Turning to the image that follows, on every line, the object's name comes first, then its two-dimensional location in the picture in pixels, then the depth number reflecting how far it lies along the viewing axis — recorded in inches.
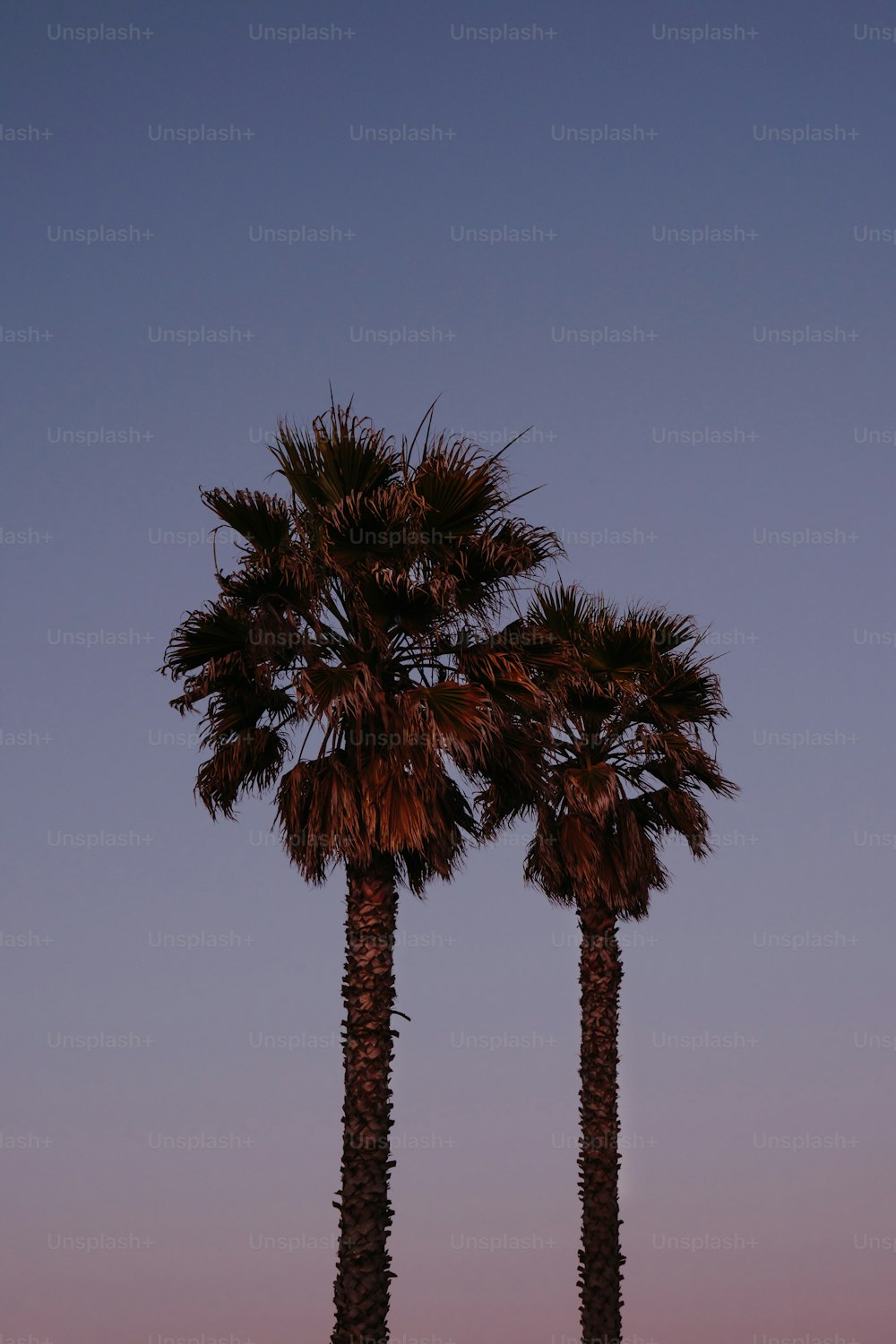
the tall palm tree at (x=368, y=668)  706.8
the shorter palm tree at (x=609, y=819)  904.9
